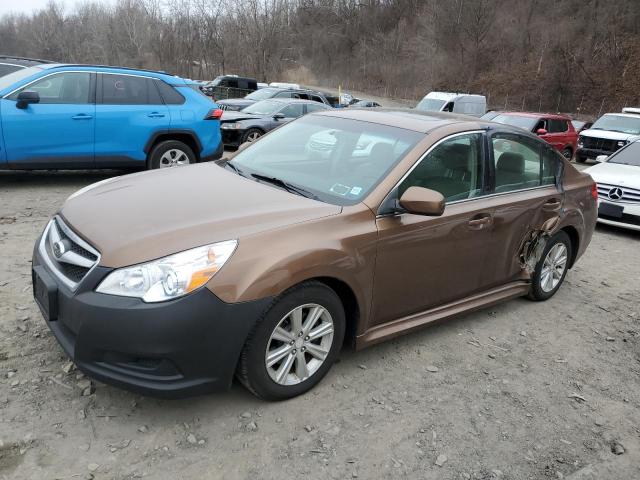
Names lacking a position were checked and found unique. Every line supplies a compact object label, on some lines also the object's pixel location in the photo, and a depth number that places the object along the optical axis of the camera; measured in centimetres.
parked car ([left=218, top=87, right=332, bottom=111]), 1908
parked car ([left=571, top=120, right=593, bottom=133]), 2237
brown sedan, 259
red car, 1592
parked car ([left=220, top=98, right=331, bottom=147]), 1287
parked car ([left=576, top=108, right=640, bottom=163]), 1725
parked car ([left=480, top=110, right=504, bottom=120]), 1647
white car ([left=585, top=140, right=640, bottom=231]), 796
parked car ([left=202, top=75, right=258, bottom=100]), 3247
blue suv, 678
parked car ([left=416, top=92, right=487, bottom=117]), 2156
